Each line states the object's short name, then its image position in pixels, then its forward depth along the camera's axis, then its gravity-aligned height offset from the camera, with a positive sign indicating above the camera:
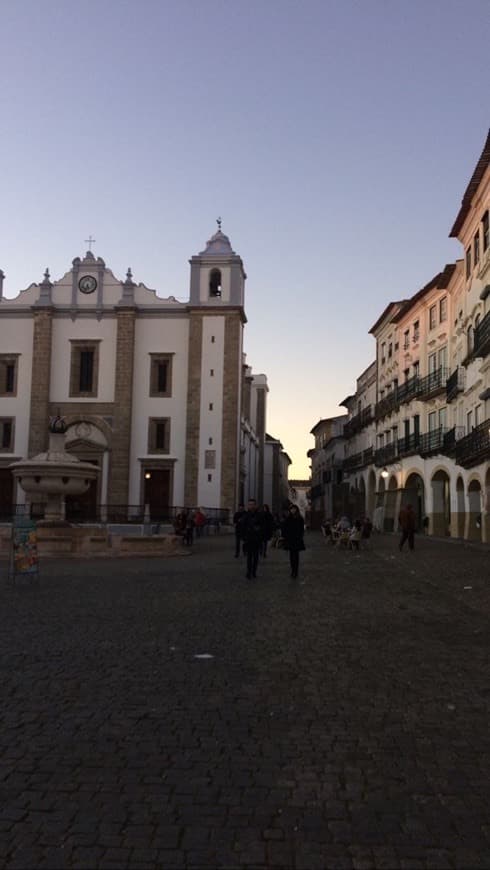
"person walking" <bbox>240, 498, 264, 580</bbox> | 14.93 -0.29
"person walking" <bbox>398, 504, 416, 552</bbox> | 25.33 -0.04
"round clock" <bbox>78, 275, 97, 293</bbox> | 47.47 +14.38
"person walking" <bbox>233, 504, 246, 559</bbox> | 17.79 -0.14
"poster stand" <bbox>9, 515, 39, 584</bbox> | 13.09 -0.58
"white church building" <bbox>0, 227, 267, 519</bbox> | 44.66 +8.30
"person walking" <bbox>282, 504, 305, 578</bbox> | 15.20 -0.27
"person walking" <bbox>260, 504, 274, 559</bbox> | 17.19 +0.00
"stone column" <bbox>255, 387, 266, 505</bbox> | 71.56 +8.93
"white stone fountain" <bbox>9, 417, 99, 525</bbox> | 24.23 +1.33
